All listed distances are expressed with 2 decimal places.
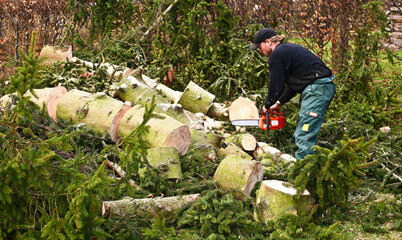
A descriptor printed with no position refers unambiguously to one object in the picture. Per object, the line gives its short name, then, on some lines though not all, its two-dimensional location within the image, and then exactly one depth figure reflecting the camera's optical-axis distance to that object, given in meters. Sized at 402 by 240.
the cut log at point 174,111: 9.78
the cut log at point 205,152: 8.77
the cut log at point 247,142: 9.53
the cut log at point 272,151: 9.30
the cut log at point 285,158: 9.05
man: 8.65
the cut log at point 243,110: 10.91
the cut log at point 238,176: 7.19
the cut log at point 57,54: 12.36
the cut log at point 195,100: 11.30
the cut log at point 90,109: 9.01
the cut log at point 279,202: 6.53
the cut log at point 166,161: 7.50
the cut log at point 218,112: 11.51
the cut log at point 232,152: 8.86
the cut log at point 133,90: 10.48
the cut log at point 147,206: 6.19
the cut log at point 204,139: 8.95
